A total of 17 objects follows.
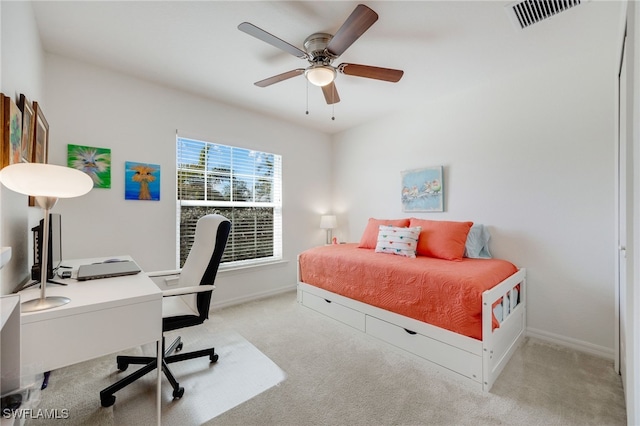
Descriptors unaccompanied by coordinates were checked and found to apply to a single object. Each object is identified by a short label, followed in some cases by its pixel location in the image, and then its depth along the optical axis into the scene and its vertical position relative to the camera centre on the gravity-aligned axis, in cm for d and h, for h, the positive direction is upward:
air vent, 173 +134
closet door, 181 -17
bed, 179 -75
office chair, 165 -59
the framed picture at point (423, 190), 320 +26
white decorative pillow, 277 -31
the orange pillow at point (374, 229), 327 -22
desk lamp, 100 +11
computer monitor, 143 -19
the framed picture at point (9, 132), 116 +37
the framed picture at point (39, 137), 171 +54
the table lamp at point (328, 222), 416 -16
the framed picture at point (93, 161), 240 +48
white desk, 102 -46
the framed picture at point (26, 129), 145 +49
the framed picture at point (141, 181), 267 +33
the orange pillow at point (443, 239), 265 -29
